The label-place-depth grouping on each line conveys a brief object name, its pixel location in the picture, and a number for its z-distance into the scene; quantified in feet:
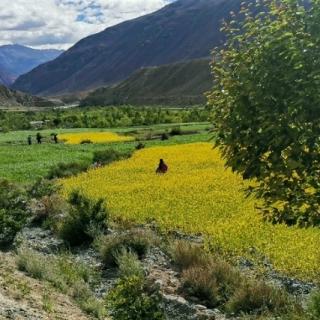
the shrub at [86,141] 206.28
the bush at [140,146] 176.35
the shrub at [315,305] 35.12
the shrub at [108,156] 149.71
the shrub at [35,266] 50.37
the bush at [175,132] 231.71
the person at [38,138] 208.54
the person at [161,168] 112.47
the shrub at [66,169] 125.29
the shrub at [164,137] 210.79
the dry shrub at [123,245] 57.21
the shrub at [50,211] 76.25
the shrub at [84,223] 66.33
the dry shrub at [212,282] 46.06
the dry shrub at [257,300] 42.24
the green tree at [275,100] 26.86
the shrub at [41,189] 97.01
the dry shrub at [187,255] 52.36
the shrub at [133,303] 36.45
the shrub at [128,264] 50.37
